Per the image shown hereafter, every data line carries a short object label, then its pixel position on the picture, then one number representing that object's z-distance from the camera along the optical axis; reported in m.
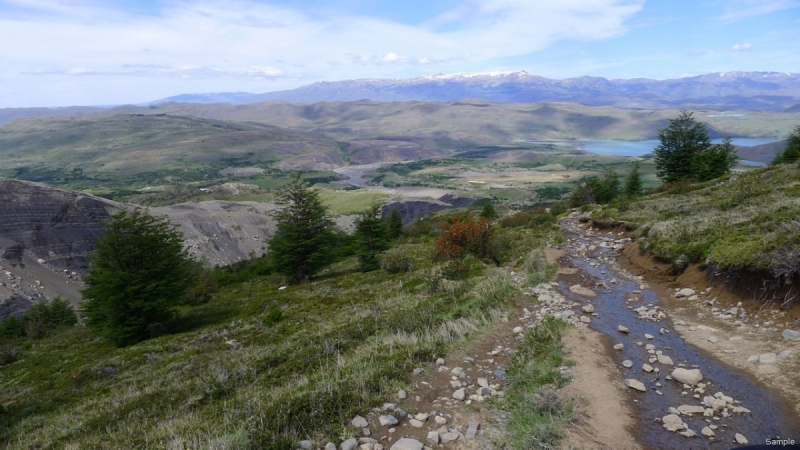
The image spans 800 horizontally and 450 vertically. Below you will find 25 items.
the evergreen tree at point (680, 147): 59.38
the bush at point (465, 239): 23.80
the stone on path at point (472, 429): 6.50
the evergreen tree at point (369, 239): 38.03
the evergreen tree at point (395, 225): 62.25
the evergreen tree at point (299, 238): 37.00
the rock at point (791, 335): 8.76
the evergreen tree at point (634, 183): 61.88
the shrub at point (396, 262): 31.19
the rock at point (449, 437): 6.45
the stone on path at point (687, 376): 7.82
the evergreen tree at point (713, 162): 49.25
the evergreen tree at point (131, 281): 26.30
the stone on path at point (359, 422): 6.90
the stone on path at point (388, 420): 6.93
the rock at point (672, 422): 6.47
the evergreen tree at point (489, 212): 65.81
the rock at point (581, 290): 14.27
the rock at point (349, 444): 6.28
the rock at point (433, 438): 6.41
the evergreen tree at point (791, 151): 46.17
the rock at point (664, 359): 8.70
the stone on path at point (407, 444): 6.18
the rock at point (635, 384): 7.70
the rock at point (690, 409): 6.88
